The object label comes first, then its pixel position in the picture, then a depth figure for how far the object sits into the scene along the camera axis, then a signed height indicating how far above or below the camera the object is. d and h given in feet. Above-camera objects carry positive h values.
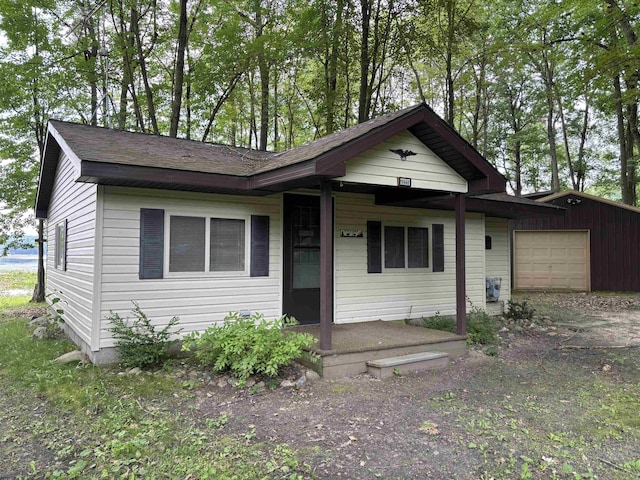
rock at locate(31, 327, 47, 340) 23.26 -4.36
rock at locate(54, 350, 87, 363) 17.83 -4.35
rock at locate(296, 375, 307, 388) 15.45 -4.62
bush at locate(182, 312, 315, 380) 15.16 -3.32
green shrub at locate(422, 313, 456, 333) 23.91 -3.90
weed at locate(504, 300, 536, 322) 29.25 -3.94
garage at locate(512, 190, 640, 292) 46.21 +0.97
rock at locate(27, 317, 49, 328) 27.12 -4.37
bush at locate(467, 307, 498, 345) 22.49 -4.14
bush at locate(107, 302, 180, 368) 16.83 -3.48
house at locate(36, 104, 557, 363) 17.29 +1.55
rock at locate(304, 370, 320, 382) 16.03 -4.57
